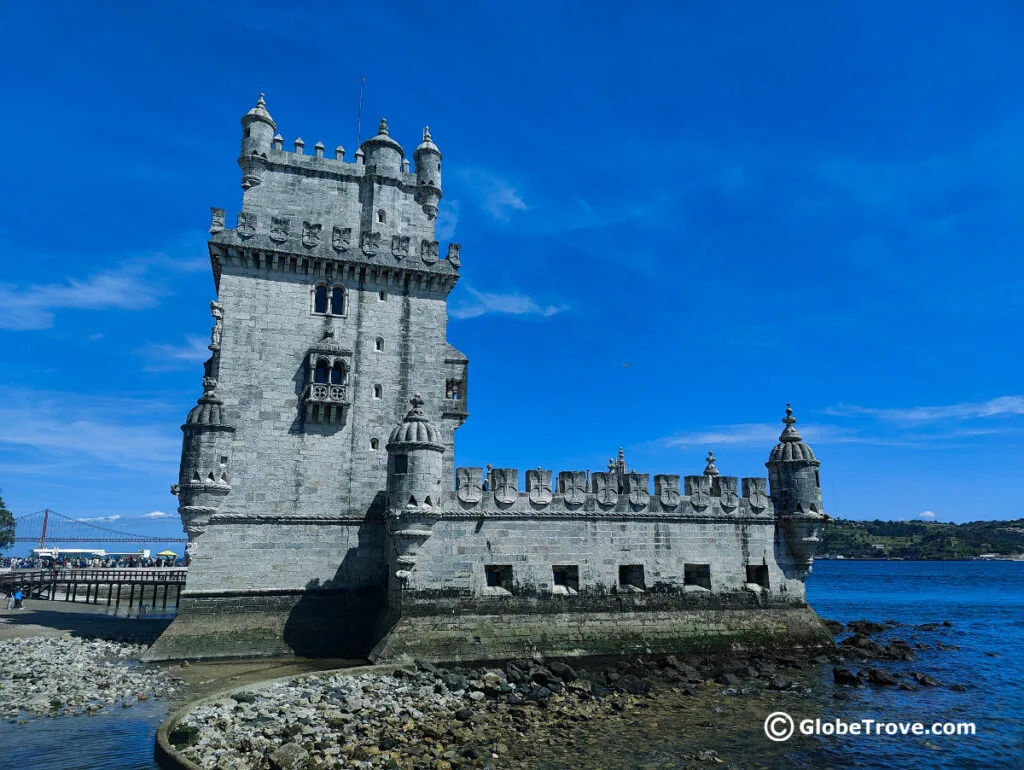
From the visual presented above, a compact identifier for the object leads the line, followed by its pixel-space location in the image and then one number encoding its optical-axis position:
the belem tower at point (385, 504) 22.31
